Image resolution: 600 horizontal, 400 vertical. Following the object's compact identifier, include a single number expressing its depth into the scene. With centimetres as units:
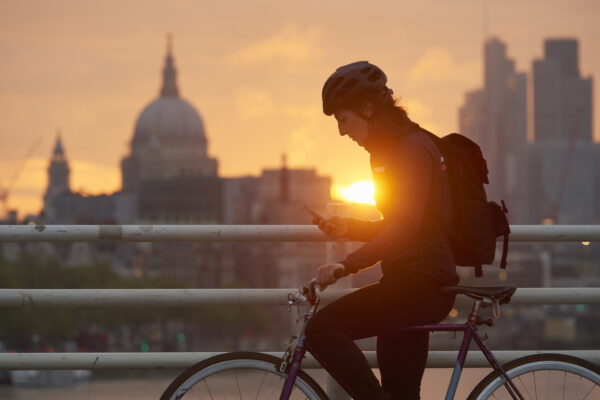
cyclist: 959
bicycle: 966
